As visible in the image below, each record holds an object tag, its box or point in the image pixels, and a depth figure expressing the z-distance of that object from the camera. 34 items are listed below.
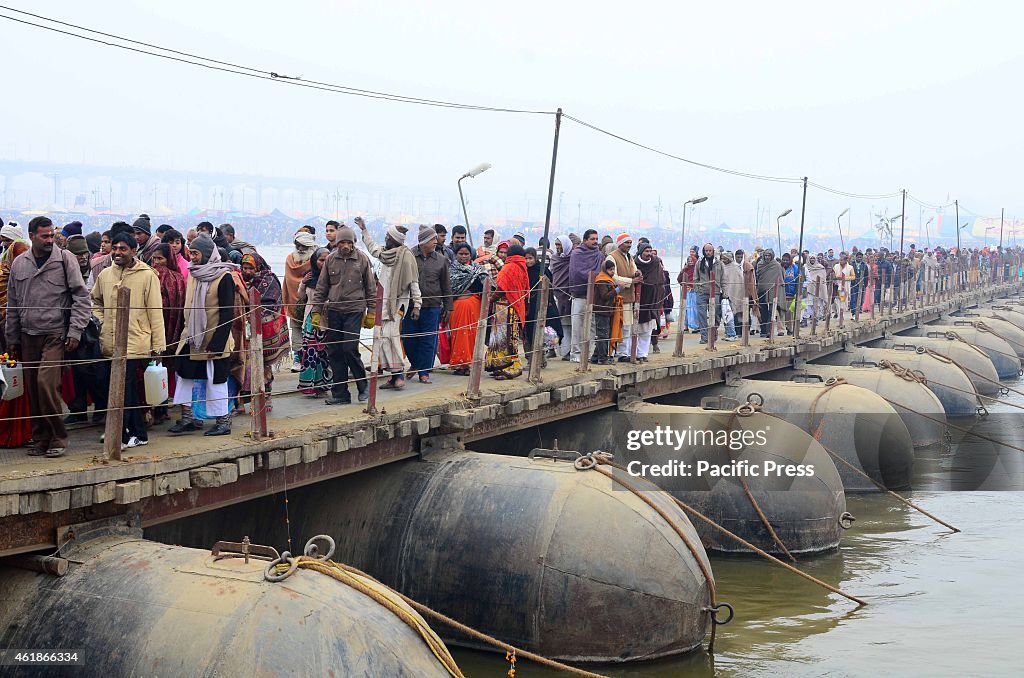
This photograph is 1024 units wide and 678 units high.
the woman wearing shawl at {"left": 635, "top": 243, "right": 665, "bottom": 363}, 16.00
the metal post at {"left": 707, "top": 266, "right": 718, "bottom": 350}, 18.19
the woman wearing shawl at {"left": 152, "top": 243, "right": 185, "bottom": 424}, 9.26
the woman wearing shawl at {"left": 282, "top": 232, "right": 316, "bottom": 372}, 11.95
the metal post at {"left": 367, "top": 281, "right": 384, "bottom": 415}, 10.10
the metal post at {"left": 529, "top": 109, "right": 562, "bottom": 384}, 12.84
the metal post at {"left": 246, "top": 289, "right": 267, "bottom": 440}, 8.87
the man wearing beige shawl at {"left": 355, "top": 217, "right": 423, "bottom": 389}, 11.74
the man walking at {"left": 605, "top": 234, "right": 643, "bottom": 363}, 14.77
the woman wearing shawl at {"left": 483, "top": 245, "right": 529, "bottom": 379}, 13.09
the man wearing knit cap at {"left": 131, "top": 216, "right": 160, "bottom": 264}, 9.84
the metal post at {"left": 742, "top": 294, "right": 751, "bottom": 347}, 19.34
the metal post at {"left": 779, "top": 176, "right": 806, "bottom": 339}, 21.94
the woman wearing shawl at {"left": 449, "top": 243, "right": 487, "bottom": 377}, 13.18
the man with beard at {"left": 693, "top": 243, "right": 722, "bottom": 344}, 19.84
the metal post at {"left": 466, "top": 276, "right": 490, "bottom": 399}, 11.57
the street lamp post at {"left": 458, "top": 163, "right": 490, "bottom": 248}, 17.92
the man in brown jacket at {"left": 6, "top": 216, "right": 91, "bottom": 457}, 8.11
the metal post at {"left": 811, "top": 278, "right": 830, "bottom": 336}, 23.09
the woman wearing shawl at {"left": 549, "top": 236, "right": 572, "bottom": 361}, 15.56
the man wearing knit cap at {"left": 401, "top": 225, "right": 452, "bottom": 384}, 12.36
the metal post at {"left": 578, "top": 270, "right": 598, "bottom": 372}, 13.93
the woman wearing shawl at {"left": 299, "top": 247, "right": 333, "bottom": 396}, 11.45
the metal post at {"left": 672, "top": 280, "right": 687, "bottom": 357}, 16.69
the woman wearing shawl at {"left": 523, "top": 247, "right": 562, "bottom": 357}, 14.80
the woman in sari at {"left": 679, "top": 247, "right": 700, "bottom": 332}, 21.20
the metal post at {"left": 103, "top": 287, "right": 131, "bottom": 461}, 7.71
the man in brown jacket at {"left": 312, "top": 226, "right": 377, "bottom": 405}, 10.84
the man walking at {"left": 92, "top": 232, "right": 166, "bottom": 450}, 8.49
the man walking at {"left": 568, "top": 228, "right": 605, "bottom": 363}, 14.94
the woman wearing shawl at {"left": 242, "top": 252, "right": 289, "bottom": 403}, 10.52
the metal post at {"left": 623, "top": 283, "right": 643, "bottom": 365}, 15.37
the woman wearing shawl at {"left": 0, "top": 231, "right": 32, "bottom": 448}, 8.39
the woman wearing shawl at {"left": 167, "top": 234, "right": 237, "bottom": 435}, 9.13
